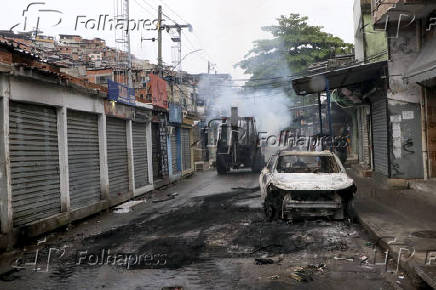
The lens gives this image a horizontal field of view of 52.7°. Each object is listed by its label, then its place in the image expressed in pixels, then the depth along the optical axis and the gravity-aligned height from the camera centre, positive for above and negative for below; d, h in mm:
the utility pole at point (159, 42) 23141 +5899
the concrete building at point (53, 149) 8188 +108
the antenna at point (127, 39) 22391 +6196
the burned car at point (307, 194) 8992 -1017
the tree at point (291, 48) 36156 +8171
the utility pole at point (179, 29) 26109 +7204
